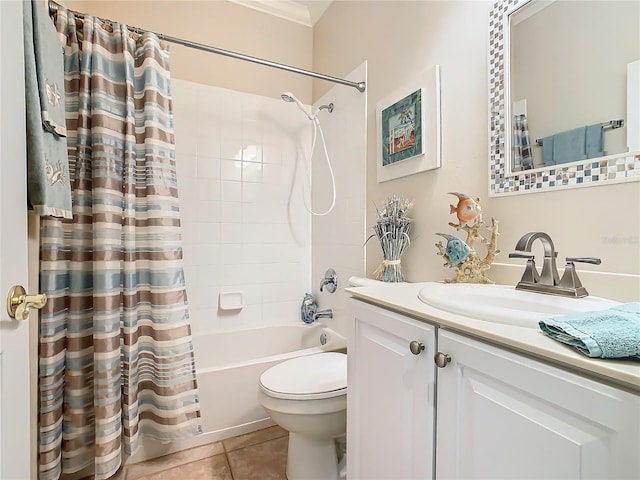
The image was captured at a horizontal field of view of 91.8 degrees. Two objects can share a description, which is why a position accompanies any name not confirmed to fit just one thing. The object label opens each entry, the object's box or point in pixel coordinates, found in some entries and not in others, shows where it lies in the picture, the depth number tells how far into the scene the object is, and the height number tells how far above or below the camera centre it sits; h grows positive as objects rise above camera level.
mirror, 0.75 +0.39
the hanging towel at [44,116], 0.78 +0.33
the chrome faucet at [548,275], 0.75 -0.10
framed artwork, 1.27 +0.48
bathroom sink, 0.61 -0.16
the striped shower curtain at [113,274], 1.23 -0.15
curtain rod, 1.28 +0.91
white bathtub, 1.57 -0.84
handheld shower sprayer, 1.90 +0.77
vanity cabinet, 0.43 -0.32
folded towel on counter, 0.43 -0.15
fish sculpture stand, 1.00 -0.04
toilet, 1.19 -0.67
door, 0.61 -0.02
